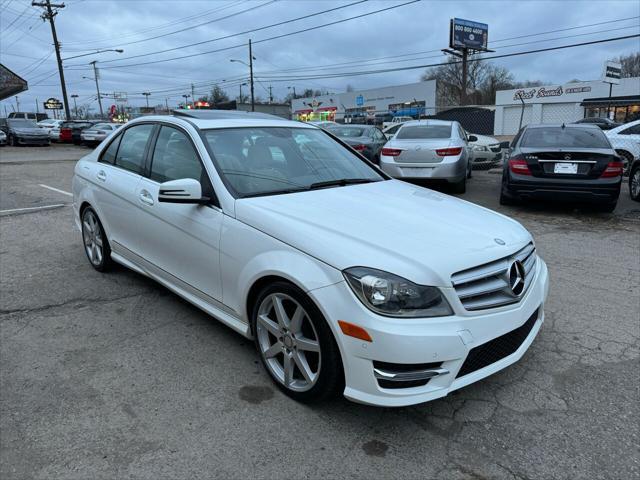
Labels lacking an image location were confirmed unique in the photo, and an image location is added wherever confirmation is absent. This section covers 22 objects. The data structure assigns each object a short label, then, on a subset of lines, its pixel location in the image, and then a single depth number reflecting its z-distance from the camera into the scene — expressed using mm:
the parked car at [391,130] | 19688
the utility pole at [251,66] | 39219
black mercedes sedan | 7367
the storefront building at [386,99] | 54500
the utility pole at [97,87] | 66088
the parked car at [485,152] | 14352
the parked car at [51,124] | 35219
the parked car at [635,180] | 9133
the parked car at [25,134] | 29078
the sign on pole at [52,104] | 69688
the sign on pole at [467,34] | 45438
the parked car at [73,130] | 29719
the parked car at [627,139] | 11672
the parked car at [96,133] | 25719
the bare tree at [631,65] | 61628
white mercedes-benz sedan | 2373
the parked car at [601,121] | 21800
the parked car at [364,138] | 12359
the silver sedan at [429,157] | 9148
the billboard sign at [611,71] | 20336
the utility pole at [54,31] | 36281
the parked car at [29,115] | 54547
